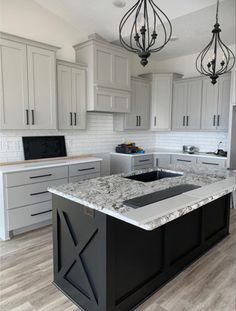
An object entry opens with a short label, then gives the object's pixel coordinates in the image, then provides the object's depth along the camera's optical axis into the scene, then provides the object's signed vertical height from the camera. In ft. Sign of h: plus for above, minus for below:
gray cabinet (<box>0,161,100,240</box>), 9.98 -2.87
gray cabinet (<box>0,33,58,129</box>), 10.43 +2.14
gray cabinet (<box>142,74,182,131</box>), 17.22 +2.27
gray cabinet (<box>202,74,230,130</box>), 14.78 +1.76
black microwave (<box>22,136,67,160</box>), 12.21 -0.86
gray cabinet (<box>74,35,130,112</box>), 13.34 +3.37
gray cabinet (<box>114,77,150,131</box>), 16.28 +1.44
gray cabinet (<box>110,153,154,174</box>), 15.29 -2.02
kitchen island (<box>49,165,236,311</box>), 5.41 -2.82
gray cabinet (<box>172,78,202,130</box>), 16.08 +1.90
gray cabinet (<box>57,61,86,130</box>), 12.61 +1.94
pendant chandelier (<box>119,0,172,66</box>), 5.90 +5.64
